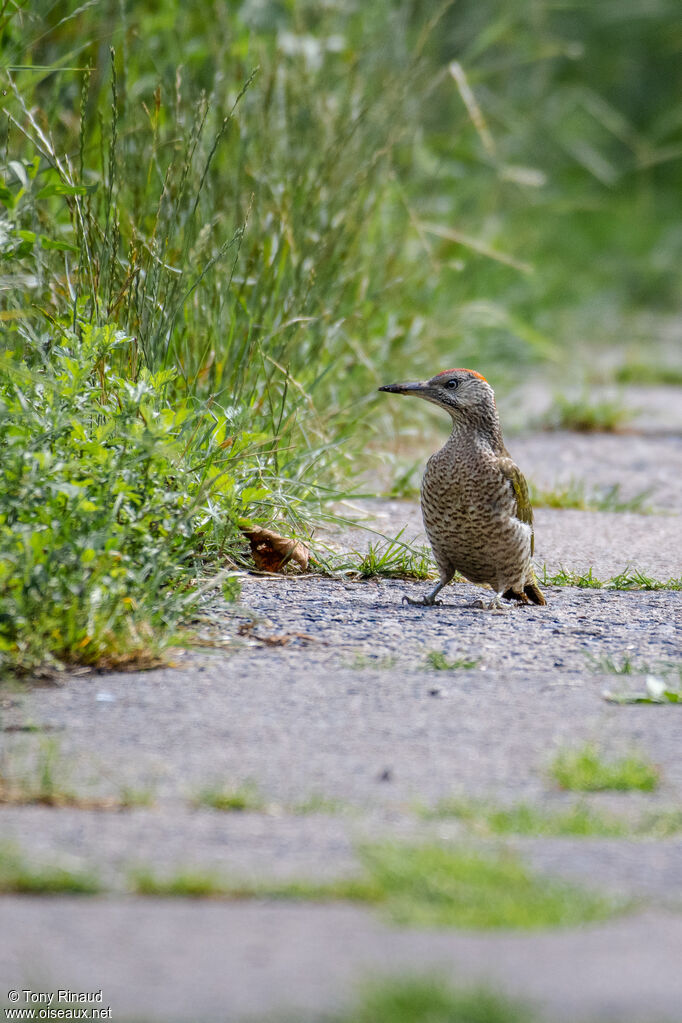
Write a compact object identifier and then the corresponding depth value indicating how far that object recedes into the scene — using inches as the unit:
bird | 370.9
